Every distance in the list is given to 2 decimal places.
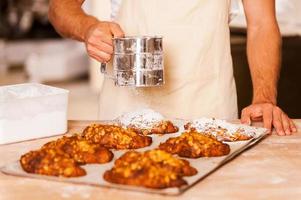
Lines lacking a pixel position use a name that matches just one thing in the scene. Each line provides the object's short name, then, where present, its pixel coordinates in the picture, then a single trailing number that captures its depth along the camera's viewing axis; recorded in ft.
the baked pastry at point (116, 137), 4.36
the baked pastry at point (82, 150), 4.03
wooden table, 3.55
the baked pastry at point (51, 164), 3.80
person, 5.83
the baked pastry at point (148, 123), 4.73
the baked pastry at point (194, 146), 4.16
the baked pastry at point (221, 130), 4.54
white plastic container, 4.50
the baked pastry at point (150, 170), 3.59
